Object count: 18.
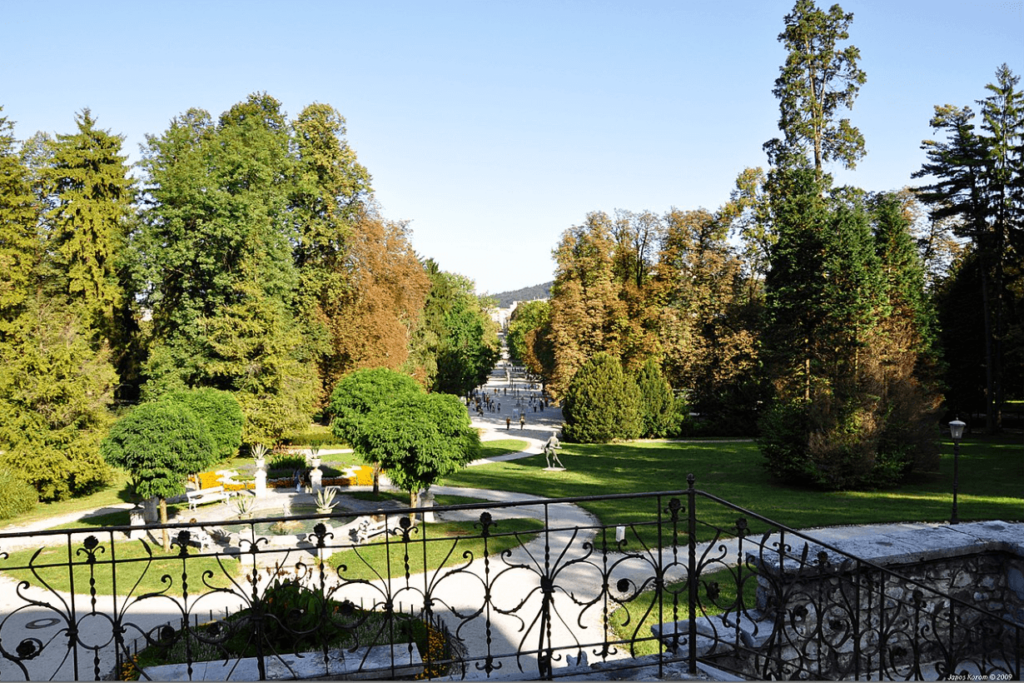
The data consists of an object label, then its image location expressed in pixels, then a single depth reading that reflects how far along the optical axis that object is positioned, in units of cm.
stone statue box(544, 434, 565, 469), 2540
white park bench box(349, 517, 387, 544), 1487
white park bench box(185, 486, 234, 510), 1914
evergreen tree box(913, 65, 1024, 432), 2878
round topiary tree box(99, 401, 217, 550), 1606
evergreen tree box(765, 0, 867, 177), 2797
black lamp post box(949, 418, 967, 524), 1468
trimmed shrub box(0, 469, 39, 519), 1925
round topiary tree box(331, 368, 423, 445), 2112
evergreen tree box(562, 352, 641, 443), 3303
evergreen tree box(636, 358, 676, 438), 3481
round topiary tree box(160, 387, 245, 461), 2191
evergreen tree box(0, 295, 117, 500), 2095
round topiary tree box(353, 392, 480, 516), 1619
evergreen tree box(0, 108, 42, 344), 2395
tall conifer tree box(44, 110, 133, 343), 2880
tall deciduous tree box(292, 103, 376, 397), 3322
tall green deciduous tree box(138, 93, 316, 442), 2683
